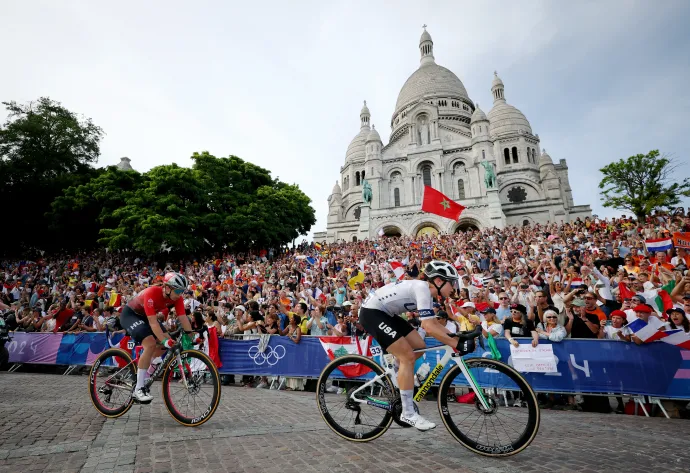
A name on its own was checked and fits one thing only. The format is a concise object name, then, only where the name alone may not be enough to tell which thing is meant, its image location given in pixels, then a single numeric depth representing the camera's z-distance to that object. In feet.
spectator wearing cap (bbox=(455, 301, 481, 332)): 24.57
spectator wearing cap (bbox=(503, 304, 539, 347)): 22.00
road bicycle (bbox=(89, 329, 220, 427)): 14.65
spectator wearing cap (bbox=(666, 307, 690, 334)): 19.11
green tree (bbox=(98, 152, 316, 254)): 93.91
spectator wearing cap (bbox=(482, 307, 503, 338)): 23.11
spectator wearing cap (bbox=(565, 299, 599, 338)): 21.38
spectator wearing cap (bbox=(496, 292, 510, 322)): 26.40
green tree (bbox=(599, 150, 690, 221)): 114.32
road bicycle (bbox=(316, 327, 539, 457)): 10.86
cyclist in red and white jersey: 15.10
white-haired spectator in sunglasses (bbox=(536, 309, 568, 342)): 20.86
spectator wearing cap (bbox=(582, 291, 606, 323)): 22.34
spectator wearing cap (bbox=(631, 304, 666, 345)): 19.42
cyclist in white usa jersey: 11.20
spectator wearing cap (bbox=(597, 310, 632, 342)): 19.86
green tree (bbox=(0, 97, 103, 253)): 116.16
